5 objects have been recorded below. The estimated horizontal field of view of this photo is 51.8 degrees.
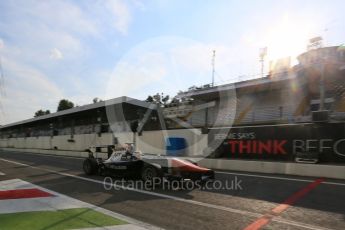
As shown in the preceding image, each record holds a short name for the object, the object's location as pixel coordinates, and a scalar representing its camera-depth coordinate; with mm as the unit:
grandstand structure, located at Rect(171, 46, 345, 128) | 26375
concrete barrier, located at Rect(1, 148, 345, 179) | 13661
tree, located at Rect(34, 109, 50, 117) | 140875
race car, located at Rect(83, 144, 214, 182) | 10665
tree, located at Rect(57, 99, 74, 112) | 116319
